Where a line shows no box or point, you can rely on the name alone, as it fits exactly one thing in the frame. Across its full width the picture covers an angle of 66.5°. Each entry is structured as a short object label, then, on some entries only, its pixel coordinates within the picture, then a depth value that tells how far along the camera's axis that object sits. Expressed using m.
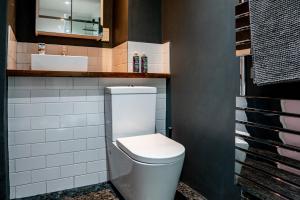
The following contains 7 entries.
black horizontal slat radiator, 0.88
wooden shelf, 1.47
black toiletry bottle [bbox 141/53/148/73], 2.08
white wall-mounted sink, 1.89
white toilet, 1.28
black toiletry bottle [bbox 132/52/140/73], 2.06
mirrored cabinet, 2.19
